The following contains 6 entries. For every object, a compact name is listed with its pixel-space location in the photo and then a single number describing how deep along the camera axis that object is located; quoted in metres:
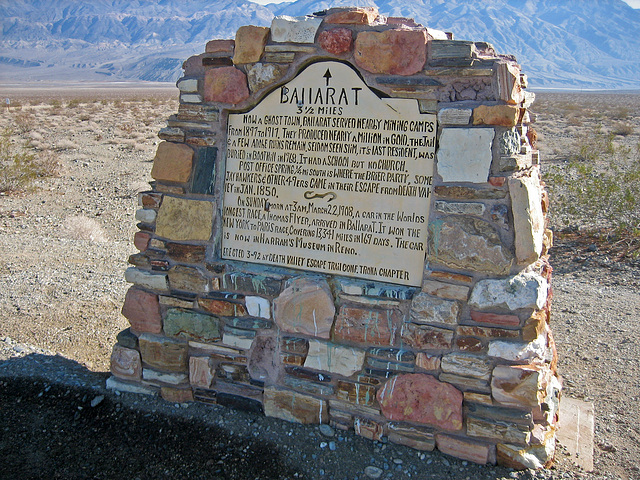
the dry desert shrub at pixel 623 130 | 19.25
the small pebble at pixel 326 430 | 3.13
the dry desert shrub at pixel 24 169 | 9.46
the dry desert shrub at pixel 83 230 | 7.43
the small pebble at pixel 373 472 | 2.83
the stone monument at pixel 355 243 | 2.71
